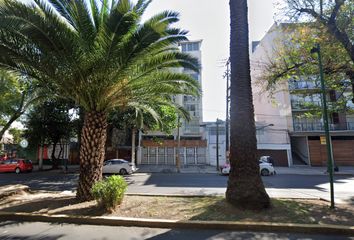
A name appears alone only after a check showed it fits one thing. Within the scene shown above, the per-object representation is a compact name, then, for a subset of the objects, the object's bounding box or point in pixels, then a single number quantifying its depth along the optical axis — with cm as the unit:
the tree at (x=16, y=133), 2964
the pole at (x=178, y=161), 2343
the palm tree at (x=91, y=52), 637
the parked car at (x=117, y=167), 2189
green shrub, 619
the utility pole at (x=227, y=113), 2385
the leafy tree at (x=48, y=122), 2350
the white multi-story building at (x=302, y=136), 2936
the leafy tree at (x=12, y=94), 1264
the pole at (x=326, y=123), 678
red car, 2367
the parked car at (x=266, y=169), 2061
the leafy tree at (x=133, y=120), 2134
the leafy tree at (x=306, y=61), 1012
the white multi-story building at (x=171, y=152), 3102
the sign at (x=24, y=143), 2548
